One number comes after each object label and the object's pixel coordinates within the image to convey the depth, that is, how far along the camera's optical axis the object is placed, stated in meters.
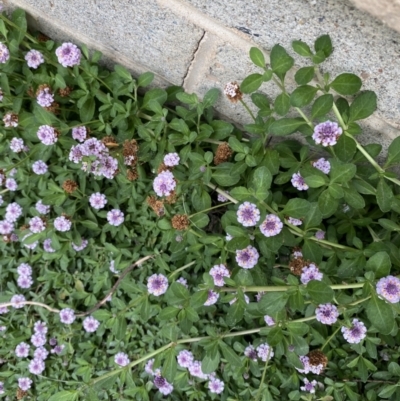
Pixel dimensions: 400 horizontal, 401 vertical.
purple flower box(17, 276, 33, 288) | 0.41
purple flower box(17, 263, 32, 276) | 0.41
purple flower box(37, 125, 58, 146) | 0.35
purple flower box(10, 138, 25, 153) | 0.39
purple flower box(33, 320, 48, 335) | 0.40
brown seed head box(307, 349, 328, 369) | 0.32
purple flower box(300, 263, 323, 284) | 0.30
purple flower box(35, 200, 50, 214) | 0.39
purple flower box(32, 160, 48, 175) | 0.38
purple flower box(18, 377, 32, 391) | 0.40
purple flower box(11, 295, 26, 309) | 0.40
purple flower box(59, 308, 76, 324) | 0.39
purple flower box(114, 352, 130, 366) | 0.37
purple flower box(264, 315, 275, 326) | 0.32
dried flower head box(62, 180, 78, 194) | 0.37
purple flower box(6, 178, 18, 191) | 0.40
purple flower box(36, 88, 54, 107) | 0.37
